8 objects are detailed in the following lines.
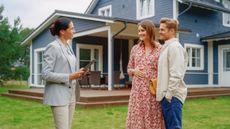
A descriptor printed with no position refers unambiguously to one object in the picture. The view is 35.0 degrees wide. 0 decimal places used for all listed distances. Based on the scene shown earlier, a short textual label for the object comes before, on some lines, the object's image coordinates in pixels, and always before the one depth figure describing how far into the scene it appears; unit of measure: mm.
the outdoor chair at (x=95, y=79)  14727
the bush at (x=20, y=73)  23312
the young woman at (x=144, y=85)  3785
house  16375
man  3576
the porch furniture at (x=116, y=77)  15128
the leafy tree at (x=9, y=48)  22109
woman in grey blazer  3344
